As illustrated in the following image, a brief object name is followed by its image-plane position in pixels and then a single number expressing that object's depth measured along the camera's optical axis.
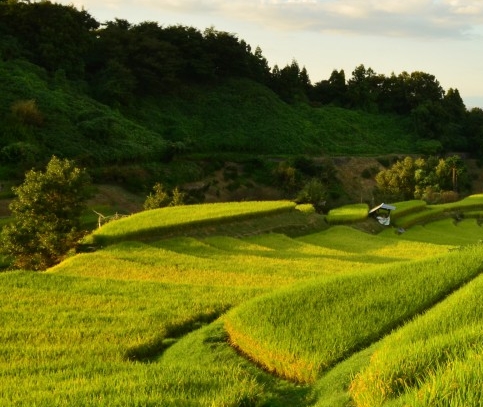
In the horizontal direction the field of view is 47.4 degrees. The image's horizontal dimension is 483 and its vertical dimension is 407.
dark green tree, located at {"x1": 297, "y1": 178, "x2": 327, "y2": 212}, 33.66
